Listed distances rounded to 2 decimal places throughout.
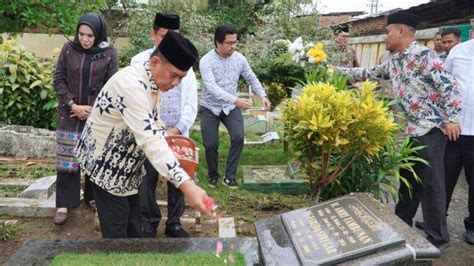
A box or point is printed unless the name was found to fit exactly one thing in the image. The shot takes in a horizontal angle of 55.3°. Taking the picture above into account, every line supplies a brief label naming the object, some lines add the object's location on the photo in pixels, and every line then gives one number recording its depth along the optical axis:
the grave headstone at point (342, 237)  2.31
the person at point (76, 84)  3.92
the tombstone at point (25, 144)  6.16
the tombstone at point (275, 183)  5.30
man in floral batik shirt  3.55
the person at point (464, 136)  3.99
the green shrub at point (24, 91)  6.54
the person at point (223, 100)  5.08
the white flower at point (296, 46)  4.24
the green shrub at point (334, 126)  3.02
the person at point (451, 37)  5.40
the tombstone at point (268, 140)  7.17
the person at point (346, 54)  7.89
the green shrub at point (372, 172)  3.38
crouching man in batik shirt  2.28
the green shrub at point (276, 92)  7.15
